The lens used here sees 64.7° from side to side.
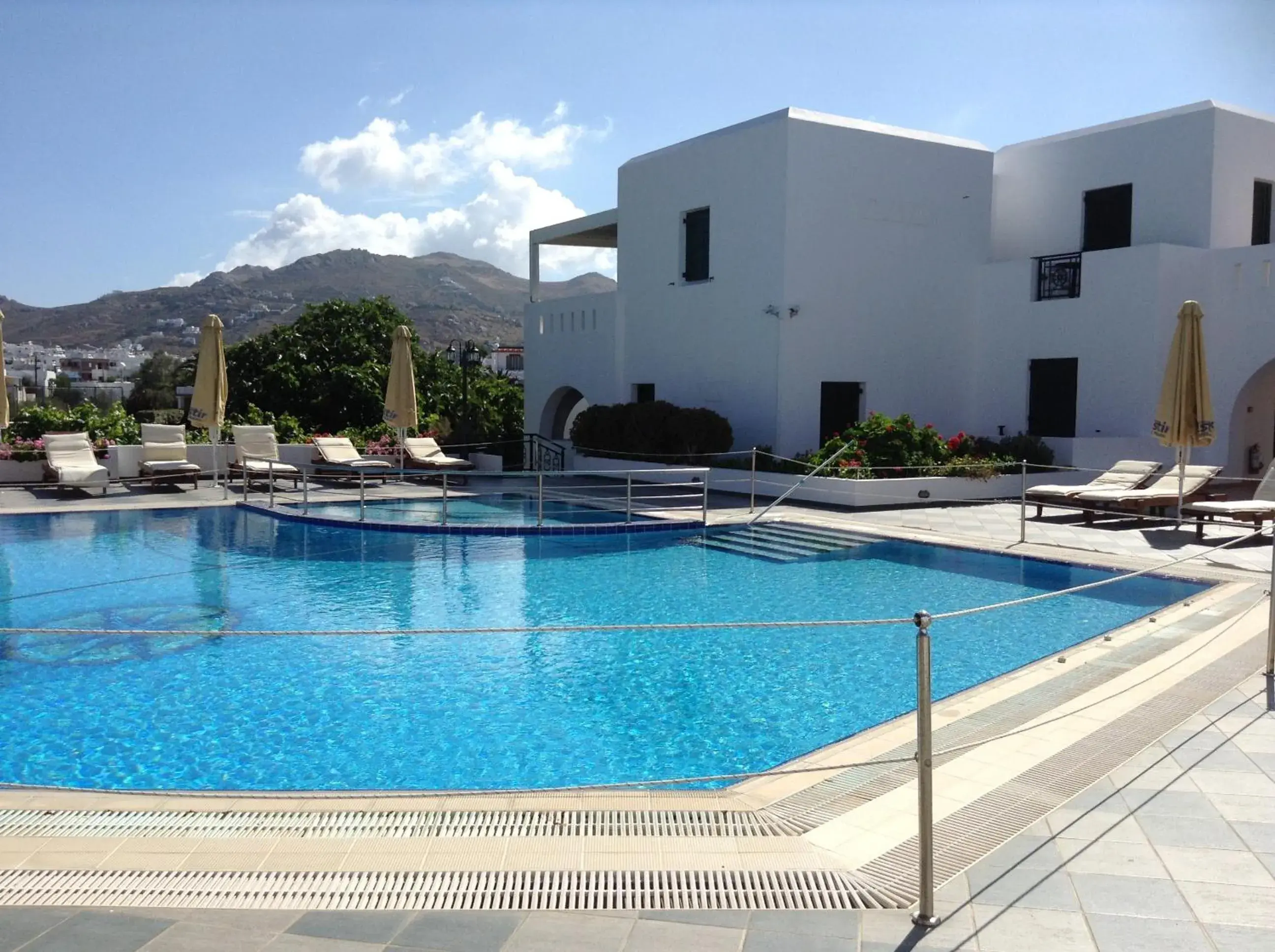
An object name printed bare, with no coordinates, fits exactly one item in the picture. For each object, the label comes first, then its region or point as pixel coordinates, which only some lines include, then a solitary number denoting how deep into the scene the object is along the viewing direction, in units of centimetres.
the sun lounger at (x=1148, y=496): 1338
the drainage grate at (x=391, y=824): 404
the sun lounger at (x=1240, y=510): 1182
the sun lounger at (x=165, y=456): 1697
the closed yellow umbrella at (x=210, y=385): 1675
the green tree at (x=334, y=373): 3189
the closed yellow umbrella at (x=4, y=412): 1554
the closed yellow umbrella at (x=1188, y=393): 1269
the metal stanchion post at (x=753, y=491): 1458
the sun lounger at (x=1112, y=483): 1415
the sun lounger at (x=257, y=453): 1733
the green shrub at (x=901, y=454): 1584
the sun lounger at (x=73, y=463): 1589
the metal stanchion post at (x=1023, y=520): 1192
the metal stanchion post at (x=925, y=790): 317
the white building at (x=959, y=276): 1689
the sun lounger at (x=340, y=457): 1812
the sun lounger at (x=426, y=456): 1917
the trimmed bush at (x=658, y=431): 1814
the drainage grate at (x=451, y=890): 333
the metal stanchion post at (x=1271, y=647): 596
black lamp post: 2248
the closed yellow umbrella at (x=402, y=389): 1873
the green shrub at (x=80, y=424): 1866
